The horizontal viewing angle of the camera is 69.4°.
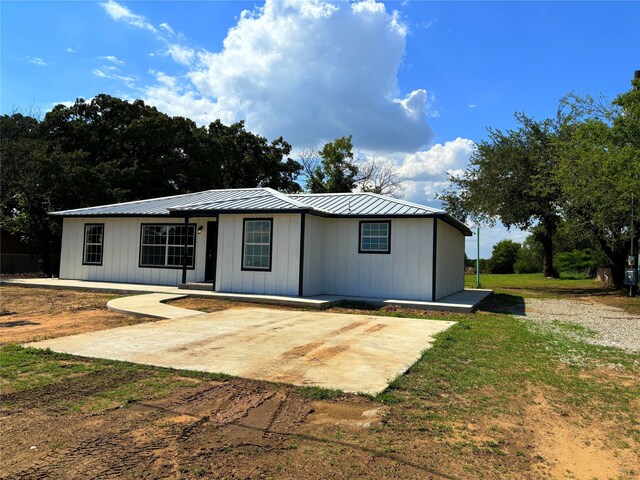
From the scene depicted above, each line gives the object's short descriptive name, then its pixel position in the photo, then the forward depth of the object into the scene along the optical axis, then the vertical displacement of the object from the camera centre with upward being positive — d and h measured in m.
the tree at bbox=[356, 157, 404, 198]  37.03 +6.95
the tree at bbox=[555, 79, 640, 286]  15.21 +3.62
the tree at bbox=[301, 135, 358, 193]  36.34 +7.77
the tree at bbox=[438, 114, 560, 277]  22.80 +4.73
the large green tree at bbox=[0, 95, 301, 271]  20.39 +6.21
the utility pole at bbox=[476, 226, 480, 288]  20.33 +1.43
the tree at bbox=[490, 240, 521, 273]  40.00 +1.31
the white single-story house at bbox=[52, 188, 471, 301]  12.95 +0.58
